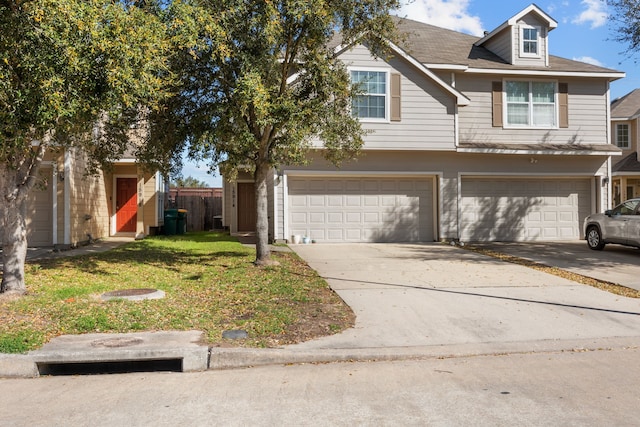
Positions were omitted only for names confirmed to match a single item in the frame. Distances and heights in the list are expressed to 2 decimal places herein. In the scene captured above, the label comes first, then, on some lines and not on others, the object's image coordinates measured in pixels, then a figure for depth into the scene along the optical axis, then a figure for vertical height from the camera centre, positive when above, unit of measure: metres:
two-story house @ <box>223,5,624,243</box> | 15.91 +2.08
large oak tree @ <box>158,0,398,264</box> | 8.97 +2.74
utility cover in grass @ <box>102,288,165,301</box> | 7.85 -1.21
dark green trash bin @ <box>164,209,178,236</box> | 20.30 -0.09
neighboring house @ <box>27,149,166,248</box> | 14.50 +0.53
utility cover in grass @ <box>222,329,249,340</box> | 6.09 -1.44
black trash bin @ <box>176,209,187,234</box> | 21.16 -0.16
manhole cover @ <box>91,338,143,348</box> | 5.76 -1.44
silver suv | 13.11 -0.30
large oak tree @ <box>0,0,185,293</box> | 6.30 +2.05
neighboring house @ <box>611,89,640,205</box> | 22.97 +3.17
